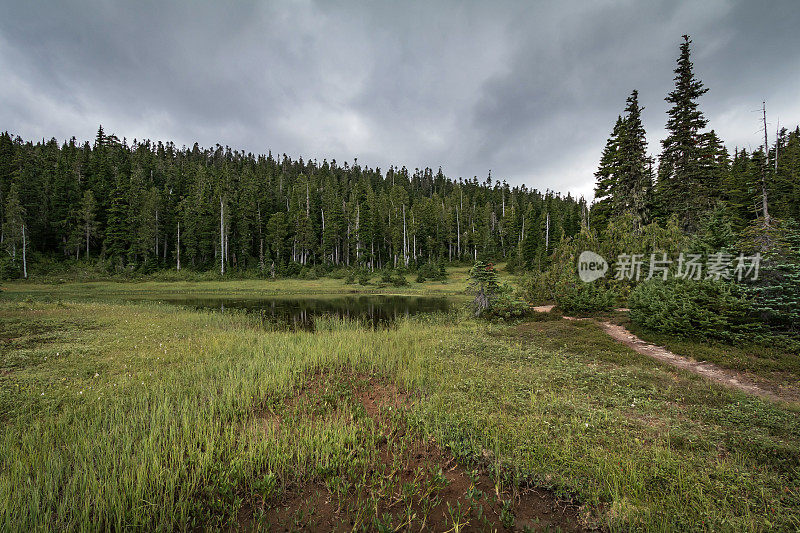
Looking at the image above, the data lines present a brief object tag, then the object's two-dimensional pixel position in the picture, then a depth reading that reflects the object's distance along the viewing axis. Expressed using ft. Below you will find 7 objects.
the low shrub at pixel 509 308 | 59.82
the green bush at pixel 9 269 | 137.49
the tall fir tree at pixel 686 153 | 96.37
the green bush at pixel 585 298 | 60.54
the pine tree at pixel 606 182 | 121.39
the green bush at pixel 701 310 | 35.58
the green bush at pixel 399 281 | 148.66
